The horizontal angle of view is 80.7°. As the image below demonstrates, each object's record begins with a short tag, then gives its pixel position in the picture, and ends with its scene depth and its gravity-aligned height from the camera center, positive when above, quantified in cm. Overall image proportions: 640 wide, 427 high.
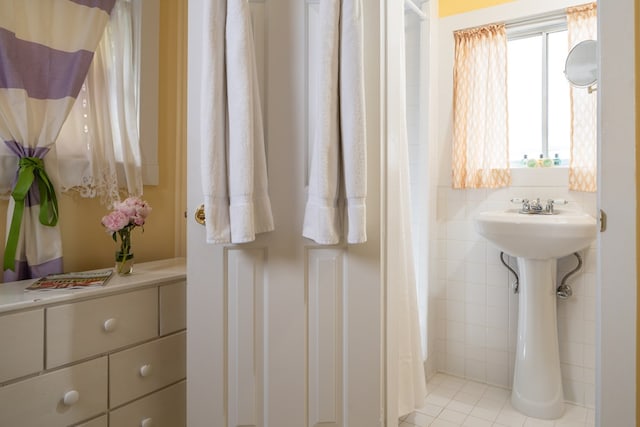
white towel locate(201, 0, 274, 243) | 107 +23
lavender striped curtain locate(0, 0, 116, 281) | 134 +42
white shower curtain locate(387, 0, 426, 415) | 127 -32
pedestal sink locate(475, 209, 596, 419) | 178 -59
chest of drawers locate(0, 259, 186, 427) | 110 -48
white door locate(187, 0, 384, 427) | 115 -27
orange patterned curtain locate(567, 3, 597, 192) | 191 +44
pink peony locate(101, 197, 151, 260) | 147 -3
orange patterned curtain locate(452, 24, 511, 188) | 215 +58
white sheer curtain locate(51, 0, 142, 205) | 156 +38
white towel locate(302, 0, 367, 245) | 106 +25
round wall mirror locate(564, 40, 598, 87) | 166 +64
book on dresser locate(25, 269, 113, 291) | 128 -25
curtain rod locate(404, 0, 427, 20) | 203 +111
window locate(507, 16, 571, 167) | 211 +68
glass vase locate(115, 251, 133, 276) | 151 -21
